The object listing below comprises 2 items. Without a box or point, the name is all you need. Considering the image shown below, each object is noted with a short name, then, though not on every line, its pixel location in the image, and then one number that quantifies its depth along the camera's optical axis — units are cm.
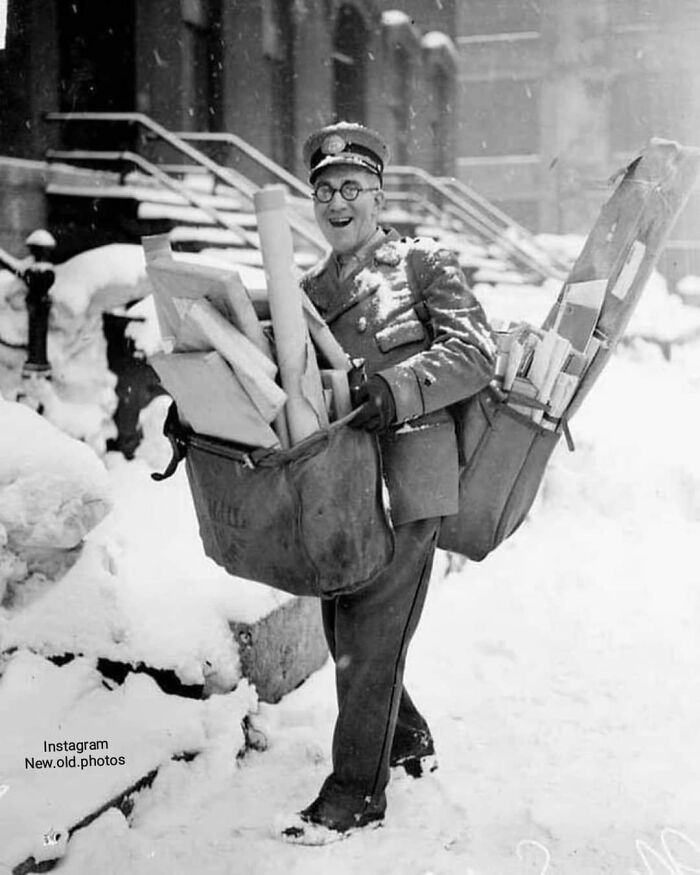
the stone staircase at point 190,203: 537
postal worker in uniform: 264
